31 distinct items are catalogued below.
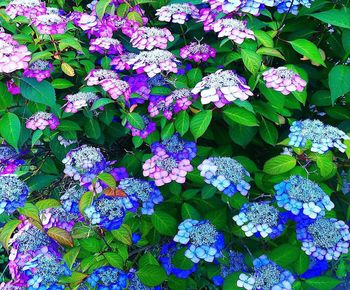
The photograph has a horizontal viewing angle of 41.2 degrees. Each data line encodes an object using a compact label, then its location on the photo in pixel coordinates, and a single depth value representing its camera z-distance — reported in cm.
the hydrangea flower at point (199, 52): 147
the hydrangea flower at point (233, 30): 130
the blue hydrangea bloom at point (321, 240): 131
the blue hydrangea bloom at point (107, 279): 116
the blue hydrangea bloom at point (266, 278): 121
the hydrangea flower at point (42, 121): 138
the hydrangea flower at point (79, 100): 135
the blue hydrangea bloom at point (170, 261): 149
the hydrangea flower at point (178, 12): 147
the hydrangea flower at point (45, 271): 113
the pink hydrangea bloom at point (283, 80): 127
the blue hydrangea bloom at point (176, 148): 138
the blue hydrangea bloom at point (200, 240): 126
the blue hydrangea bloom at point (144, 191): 134
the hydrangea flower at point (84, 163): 131
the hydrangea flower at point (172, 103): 133
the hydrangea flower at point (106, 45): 149
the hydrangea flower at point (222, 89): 119
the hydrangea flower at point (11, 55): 129
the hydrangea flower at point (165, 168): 132
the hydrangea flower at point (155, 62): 135
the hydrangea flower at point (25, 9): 151
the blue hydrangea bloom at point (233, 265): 142
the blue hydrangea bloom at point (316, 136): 123
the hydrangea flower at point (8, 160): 154
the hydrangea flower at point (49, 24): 144
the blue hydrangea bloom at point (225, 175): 124
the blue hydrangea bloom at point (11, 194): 118
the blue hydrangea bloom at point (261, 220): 122
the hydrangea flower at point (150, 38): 145
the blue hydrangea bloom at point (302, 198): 119
